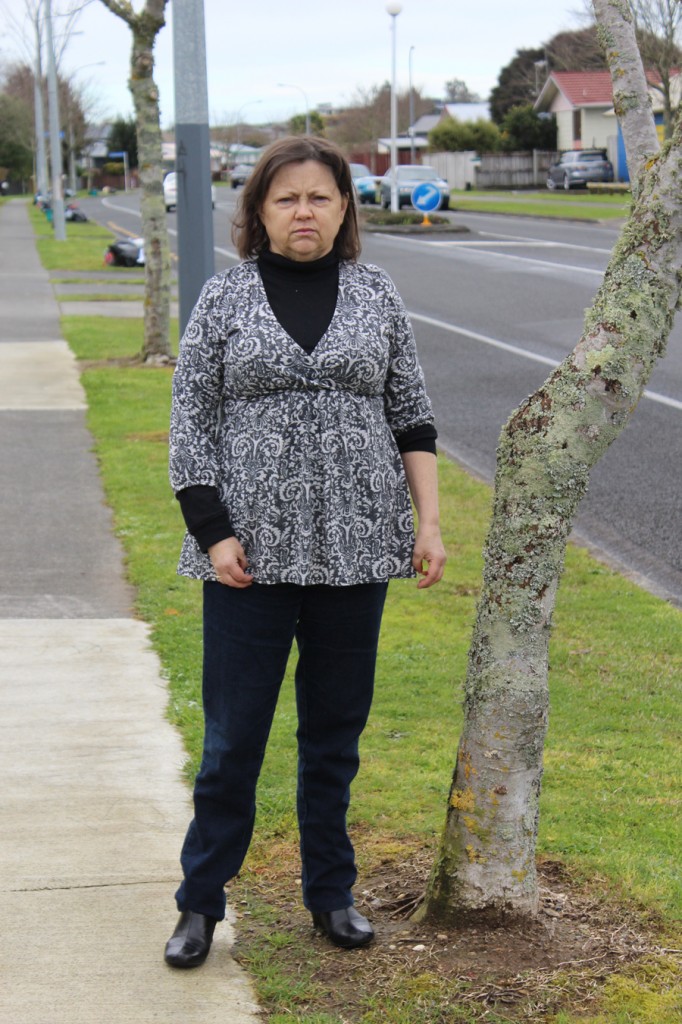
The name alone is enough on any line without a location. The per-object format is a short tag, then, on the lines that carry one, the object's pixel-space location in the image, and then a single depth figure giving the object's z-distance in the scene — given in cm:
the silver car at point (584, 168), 5559
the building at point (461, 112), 9712
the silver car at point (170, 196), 4338
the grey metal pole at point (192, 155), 734
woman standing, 297
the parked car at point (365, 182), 4558
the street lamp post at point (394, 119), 3841
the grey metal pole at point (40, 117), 5090
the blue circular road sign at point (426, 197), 3176
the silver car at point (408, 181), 4153
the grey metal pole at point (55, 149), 3669
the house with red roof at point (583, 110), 6675
